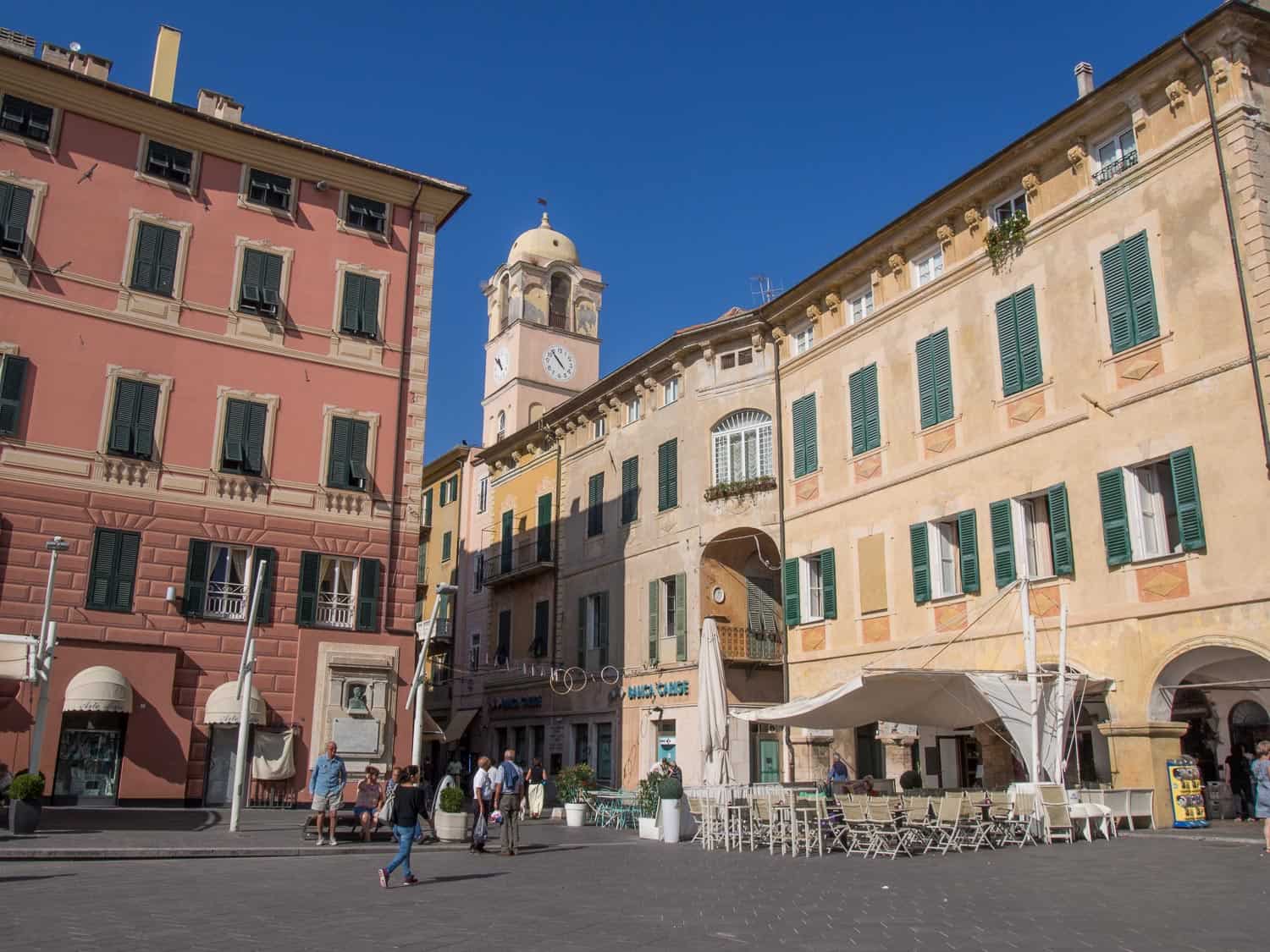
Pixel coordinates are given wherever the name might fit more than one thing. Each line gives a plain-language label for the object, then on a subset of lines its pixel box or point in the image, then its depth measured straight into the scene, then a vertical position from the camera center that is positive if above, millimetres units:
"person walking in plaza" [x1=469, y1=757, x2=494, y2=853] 17125 -600
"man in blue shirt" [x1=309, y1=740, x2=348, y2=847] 16250 -338
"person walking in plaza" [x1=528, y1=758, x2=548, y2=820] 26672 -809
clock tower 47406 +18714
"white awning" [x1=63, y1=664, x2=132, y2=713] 20156 +1227
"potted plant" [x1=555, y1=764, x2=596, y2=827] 24266 -559
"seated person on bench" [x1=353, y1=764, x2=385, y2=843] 17656 -646
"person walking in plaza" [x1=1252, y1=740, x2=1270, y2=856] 13078 -120
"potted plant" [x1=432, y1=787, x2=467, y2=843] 18594 -988
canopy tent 16406 +961
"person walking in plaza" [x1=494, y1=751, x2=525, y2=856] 16828 -524
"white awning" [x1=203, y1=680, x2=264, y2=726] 21828 +1047
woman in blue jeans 12188 -607
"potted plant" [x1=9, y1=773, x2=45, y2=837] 15625 -622
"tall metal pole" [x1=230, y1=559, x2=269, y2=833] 17719 +1170
